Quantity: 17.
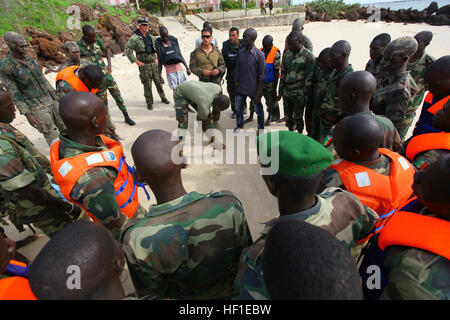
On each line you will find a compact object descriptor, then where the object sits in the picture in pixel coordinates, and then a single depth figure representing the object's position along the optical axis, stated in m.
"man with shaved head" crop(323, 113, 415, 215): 1.50
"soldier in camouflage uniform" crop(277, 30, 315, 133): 3.71
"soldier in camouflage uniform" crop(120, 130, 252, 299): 1.13
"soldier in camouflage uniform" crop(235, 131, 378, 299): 1.11
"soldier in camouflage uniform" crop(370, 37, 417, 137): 2.43
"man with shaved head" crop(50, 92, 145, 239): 1.65
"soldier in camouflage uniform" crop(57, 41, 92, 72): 3.90
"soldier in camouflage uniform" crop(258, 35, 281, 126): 4.61
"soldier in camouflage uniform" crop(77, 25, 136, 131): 4.46
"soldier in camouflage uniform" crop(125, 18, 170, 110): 5.53
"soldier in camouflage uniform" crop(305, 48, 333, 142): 3.33
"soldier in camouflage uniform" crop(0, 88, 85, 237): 1.79
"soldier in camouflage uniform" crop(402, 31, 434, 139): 3.63
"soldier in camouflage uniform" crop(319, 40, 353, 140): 2.89
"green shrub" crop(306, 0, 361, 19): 22.47
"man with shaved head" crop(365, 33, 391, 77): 3.46
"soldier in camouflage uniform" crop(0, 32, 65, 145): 3.62
